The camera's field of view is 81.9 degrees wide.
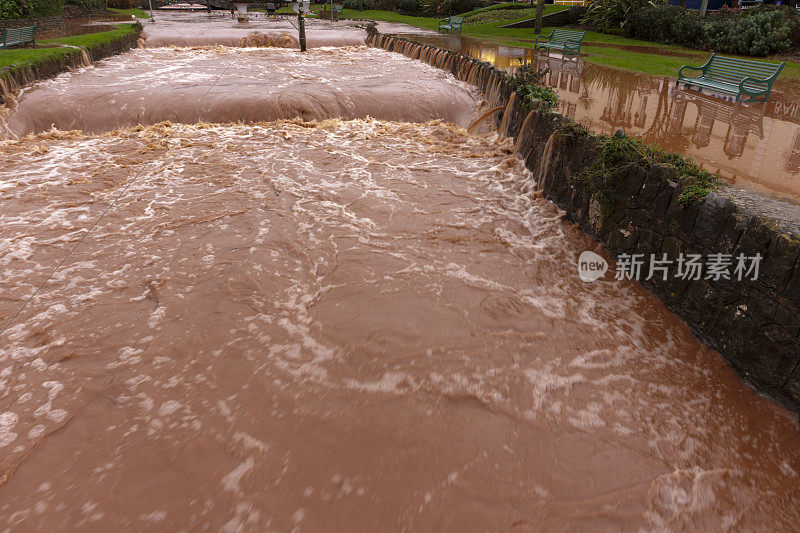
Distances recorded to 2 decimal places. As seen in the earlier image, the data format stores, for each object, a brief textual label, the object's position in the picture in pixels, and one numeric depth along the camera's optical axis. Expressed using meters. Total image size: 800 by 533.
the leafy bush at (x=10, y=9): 18.22
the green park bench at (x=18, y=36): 14.14
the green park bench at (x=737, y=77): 8.72
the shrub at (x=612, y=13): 21.33
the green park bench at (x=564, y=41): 16.02
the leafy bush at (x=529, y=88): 8.38
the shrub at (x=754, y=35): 15.15
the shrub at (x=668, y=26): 18.22
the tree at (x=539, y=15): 21.13
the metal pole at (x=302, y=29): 16.94
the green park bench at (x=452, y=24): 24.08
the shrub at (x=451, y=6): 34.28
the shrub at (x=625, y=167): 4.61
